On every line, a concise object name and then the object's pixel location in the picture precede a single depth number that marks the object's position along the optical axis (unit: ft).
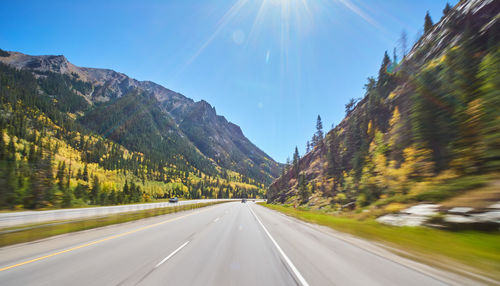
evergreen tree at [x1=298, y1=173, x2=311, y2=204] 187.33
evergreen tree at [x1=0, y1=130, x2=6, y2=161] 183.42
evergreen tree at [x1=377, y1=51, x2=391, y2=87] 189.95
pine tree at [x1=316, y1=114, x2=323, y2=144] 321.40
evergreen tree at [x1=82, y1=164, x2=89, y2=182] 353.98
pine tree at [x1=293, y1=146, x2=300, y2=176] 297.12
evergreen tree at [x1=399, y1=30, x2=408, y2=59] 183.30
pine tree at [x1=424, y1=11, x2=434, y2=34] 219.61
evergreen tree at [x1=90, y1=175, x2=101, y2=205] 186.09
